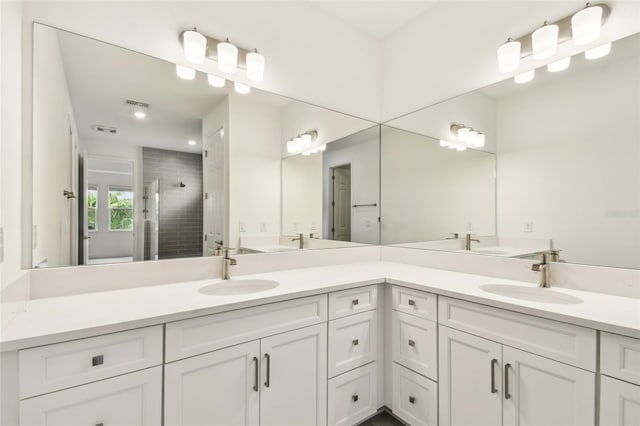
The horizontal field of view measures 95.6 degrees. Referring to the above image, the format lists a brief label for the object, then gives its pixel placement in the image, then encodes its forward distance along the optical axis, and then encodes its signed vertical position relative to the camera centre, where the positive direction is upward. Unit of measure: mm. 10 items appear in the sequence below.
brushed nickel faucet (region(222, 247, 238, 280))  1625 -292
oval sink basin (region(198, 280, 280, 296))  1553 -417
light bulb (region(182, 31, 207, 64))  1554 +901
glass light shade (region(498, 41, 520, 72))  1647 +908
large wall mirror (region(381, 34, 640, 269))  1323 +264
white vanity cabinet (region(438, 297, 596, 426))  1040 -639
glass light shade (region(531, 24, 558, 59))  1502 +907
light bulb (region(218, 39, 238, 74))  1666 +905
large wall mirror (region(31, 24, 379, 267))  1291 +281
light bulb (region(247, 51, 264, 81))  1773 +909
